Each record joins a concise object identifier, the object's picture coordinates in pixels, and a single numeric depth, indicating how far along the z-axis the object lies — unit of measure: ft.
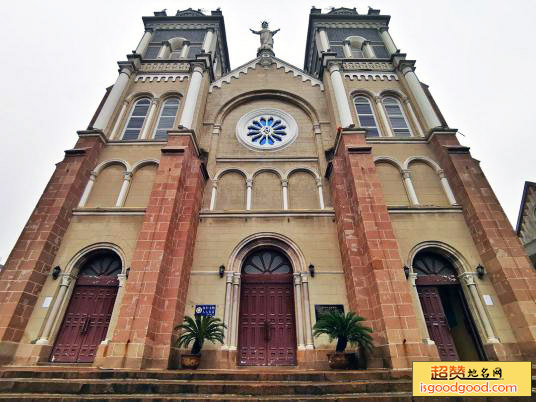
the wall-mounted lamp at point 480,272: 33.81
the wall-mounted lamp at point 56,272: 34.06
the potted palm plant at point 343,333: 27.32
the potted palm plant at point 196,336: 28.07
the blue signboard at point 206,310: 33.17
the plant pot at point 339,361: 27.66
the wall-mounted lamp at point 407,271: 33.99
